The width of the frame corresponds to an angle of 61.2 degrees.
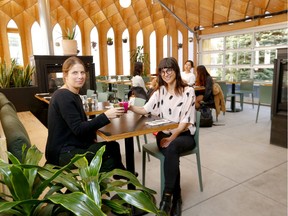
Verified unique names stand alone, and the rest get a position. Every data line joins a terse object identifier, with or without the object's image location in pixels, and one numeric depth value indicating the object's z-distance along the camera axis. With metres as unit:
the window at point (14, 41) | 9.04
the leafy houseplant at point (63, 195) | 0.85
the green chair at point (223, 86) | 5.97
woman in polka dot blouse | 2.12
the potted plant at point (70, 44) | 4.75
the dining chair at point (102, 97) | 3.97
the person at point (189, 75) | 5.58
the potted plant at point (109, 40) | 10.32
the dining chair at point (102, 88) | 7.69
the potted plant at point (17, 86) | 4.05
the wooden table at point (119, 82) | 7.53
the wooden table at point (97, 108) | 2.77
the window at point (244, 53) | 7.80
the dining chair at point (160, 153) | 2.26
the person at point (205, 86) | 4.96
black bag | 5.02
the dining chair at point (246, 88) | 6.68
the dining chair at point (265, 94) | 4.86
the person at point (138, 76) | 4.73
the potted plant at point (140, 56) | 10.74
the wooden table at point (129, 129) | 1.87
